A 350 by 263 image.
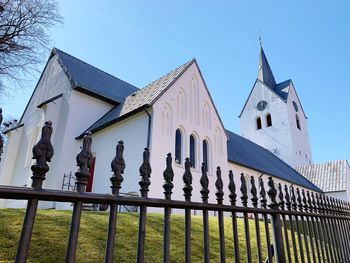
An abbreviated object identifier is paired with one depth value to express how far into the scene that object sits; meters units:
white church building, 12.34
